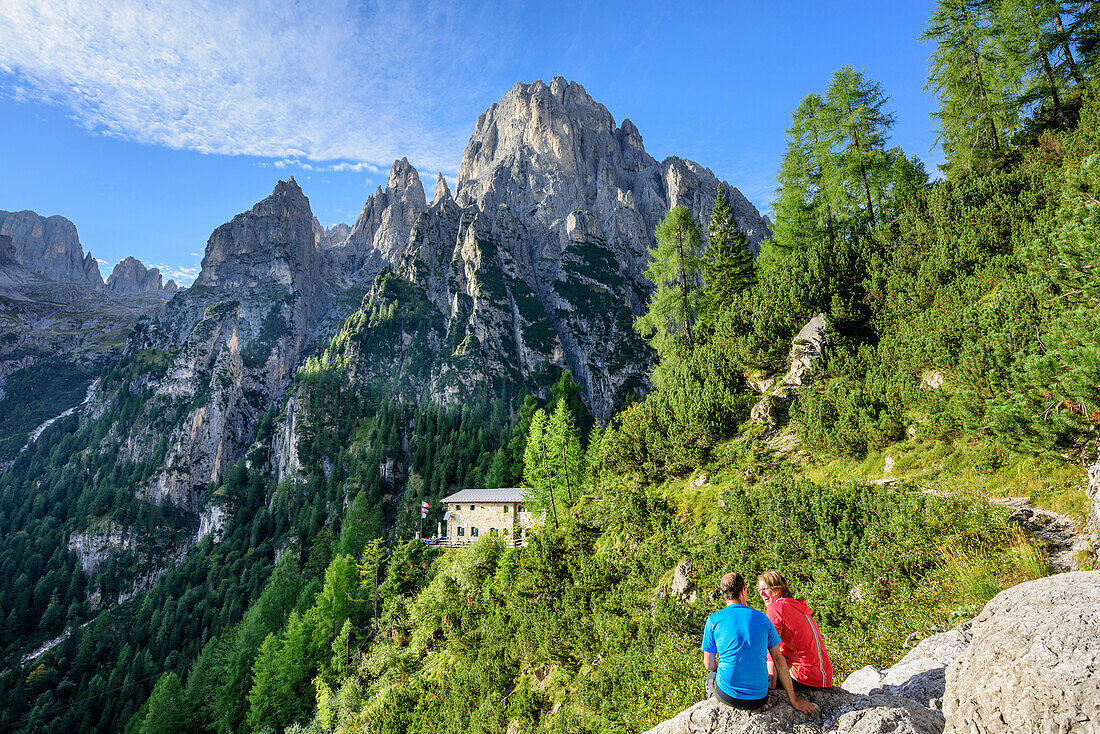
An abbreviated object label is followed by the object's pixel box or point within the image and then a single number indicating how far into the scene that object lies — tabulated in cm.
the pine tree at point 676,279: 2794
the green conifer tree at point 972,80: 2314
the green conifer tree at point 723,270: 2766
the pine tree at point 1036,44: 2161
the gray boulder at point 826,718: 471
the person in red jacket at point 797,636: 564
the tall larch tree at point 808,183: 2670
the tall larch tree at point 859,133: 2569
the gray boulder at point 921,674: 550
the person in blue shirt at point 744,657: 525
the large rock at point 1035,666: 359
